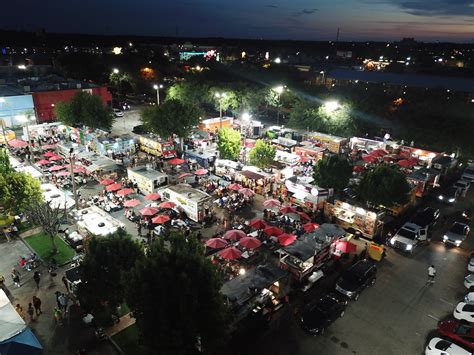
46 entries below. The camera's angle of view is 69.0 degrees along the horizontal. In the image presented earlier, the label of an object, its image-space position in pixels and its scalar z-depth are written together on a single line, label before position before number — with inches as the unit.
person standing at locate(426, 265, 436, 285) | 833.1
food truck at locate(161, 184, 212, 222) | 1051.1
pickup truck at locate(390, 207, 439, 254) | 953.7
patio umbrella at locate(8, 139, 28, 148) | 1540.2
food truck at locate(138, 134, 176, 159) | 1583.4
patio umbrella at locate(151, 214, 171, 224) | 965.8
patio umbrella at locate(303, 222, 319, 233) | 944.3
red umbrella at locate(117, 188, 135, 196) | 1120.2
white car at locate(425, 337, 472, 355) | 601.6
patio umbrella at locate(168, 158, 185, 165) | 1401.3
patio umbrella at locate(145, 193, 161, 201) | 1110.4
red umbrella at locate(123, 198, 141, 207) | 1046.4
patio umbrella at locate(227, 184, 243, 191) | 1165.8
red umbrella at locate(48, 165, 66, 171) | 1294.5
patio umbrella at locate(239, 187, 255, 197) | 1153.4
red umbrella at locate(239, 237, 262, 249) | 844.0
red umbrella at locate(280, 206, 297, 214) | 1035.3
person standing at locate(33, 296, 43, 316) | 687.1
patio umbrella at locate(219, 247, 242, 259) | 805.2
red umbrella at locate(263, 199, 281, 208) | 1067.8
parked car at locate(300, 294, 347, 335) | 662.5
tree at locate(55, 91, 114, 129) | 1753.2
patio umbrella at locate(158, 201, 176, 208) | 1063.0
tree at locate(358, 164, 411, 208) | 1006.4
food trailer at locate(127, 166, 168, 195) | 1200.8
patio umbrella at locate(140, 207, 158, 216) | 1010.0
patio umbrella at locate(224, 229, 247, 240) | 878.6
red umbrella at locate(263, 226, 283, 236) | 913.5
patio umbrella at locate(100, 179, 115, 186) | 1187.1
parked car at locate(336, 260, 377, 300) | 762.8
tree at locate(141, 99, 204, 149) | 1605.6
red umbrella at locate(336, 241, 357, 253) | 872.3
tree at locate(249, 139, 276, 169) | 1333.7
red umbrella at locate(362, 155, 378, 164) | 1539.1
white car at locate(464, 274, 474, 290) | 800.3
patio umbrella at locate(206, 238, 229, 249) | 840.9
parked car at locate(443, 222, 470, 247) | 986.1
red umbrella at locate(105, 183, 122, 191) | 1143.0
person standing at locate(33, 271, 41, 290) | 757.3
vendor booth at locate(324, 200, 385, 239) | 1006.4
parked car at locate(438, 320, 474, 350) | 631.8
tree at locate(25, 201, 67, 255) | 856.3
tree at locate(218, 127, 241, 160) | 1414.9
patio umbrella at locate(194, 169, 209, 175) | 1314.0
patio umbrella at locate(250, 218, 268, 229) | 957.8
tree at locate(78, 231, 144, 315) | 591.8
